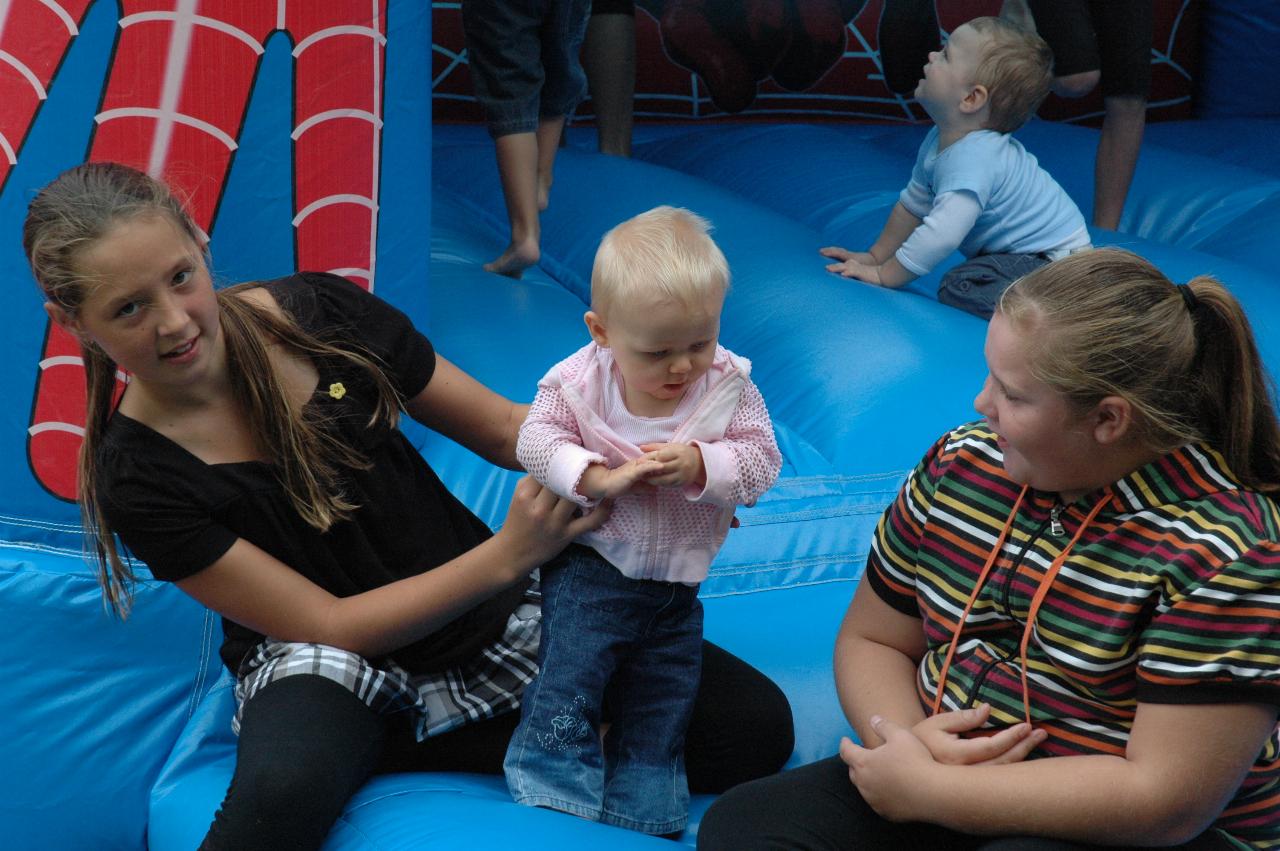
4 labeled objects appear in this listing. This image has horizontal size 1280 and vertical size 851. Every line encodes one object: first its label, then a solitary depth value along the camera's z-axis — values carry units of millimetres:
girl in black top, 3068
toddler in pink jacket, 3065
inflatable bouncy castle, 3450
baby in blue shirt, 4723
